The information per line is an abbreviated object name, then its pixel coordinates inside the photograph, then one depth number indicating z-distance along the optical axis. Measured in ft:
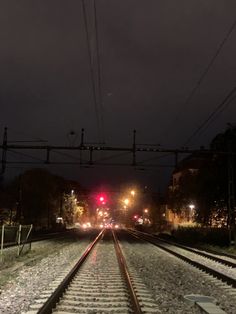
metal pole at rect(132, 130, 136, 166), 116.73
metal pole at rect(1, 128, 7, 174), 113.87
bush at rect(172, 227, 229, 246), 145.48
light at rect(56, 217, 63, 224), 345.82
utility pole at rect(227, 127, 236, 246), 118.65
